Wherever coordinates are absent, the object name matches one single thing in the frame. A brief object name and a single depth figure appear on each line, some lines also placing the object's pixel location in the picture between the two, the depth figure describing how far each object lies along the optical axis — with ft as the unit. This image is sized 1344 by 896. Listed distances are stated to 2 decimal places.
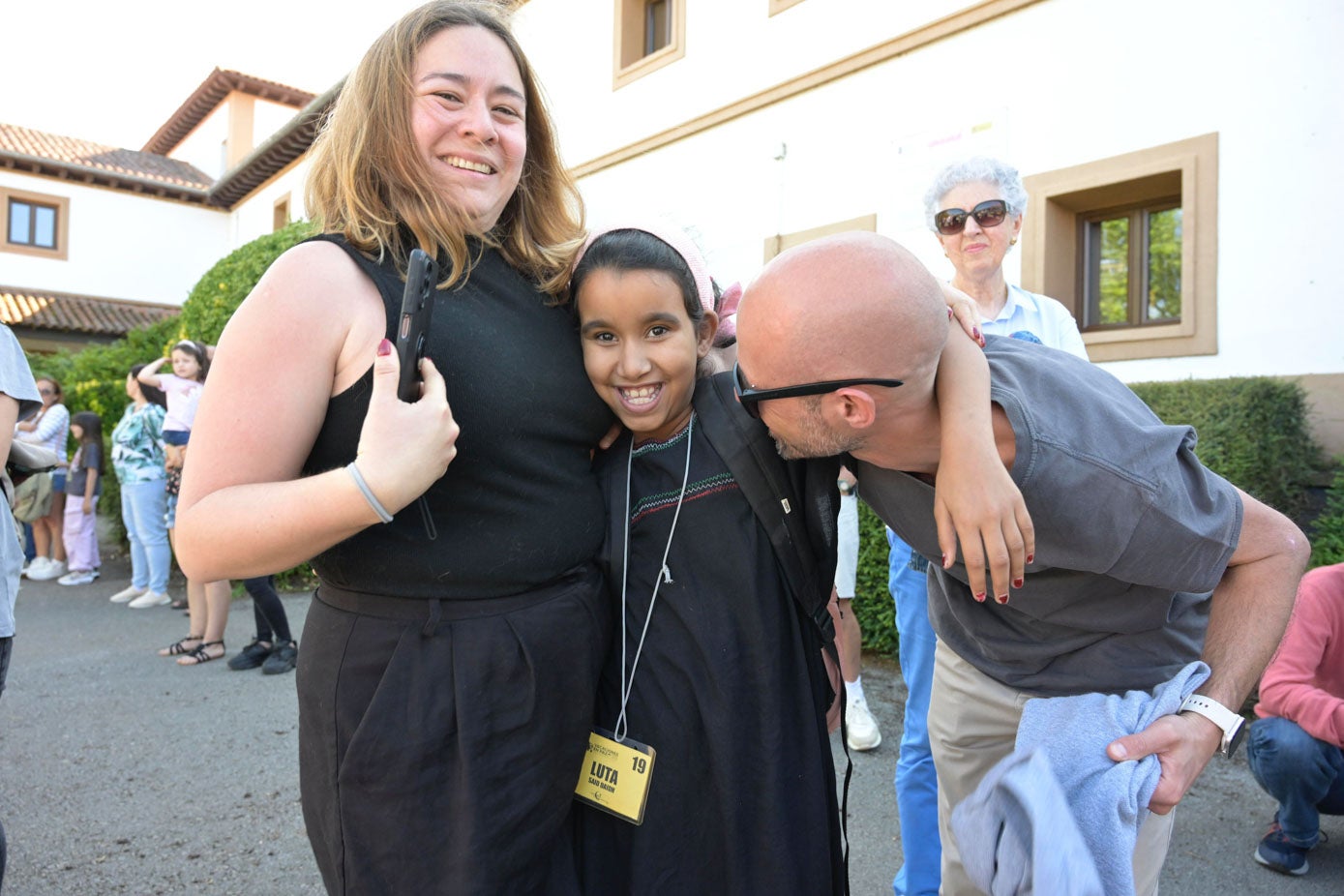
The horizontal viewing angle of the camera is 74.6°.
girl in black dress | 5.13
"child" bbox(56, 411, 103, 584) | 30.37
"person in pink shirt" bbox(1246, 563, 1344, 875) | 9.98
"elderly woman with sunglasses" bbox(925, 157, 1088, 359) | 10.06
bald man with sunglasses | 4.45
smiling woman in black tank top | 3.98
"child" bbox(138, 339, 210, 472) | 21.52
